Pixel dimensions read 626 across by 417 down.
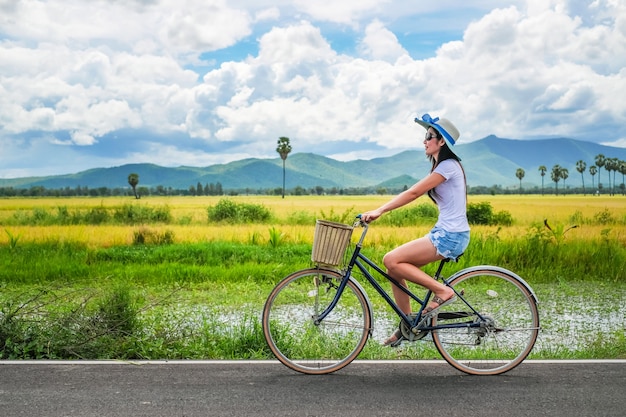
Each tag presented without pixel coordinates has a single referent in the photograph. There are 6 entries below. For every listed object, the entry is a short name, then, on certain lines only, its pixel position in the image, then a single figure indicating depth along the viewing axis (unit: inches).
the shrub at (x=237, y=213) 1039.0
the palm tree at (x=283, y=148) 2501.5
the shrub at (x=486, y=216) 1002.1
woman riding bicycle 203.2
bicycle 211.5
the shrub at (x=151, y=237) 674.2
